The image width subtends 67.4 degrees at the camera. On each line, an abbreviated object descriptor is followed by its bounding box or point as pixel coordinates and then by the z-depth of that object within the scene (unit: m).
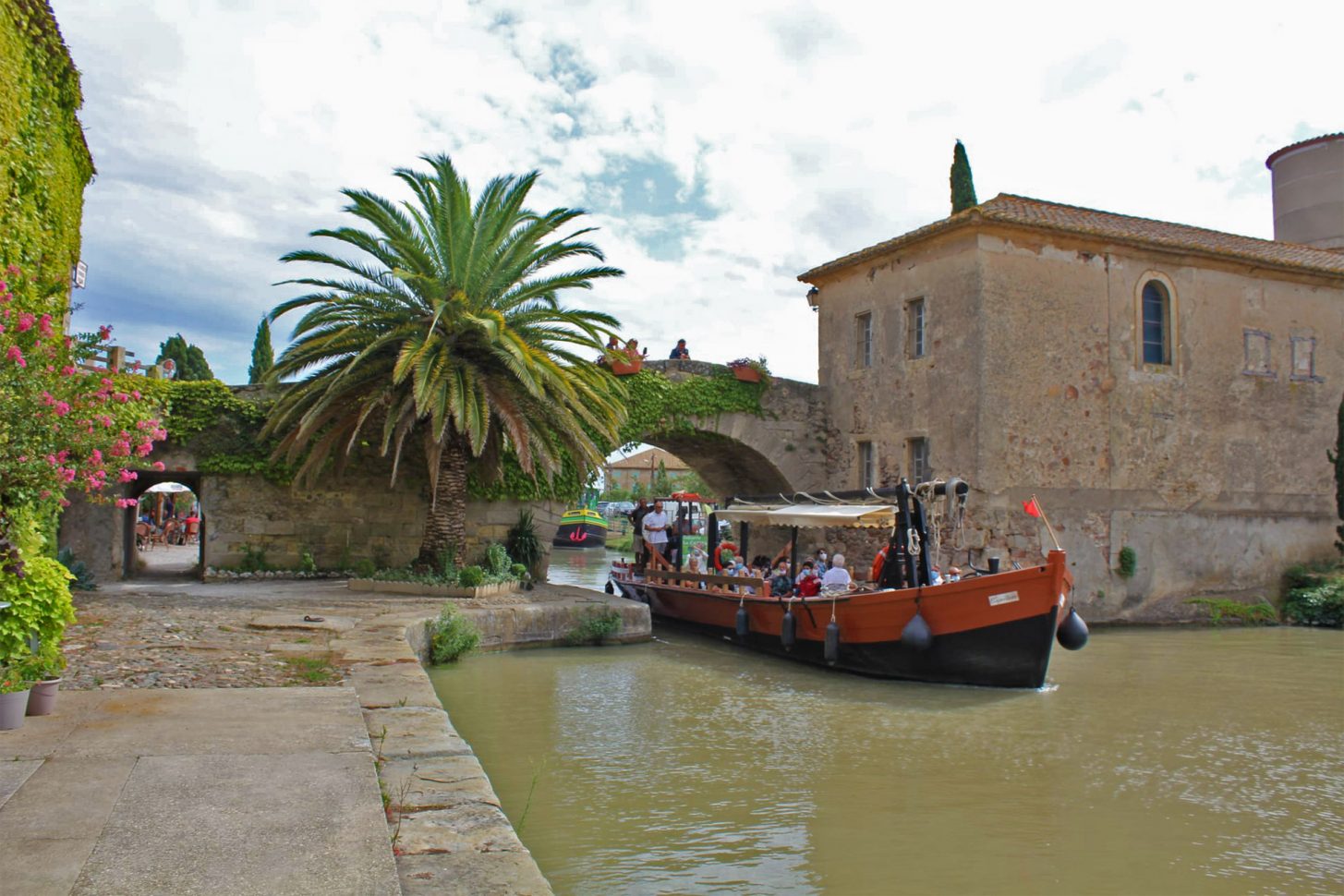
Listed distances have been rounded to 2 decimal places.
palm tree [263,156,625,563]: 13.98
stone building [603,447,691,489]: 75.88
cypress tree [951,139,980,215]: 21.70
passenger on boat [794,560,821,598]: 13.38
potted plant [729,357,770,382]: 20.42
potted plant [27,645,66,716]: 5.18
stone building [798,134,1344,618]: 17.34
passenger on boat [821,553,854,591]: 12.78
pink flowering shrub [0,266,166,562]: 7.11
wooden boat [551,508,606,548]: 46.28
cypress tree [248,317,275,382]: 38.66
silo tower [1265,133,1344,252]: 25.25
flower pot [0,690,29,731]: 4.86
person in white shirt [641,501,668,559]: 18.69
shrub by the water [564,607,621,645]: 13.55
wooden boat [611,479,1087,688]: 11.01
